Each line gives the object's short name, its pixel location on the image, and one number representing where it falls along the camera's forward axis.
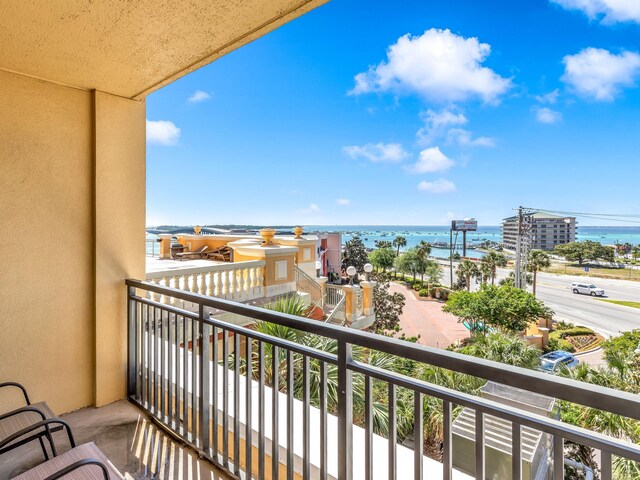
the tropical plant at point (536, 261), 26.19
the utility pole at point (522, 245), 21.48
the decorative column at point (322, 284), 10.16
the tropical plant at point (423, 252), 31.83
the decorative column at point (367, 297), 10.93
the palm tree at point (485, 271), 30.11
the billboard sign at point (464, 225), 37.87
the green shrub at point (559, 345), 16.61
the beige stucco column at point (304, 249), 9.59
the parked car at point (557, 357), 11.76
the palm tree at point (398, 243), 38.19
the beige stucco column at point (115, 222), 2.58
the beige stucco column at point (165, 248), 9.88
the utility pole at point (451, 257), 36.47
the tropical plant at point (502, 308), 16.98
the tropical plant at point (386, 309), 17.23
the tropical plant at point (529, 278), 28.20
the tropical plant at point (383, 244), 40.54
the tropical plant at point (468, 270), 30.84
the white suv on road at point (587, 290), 28.20
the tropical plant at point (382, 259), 34.03
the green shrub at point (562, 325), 20.99
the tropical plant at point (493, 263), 29.75
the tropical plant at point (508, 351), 8.64
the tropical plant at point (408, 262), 33.12
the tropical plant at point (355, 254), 27.92
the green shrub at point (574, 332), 19.73
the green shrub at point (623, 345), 10.34
